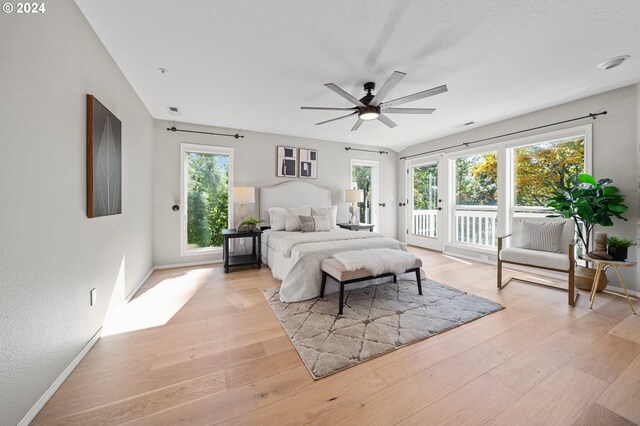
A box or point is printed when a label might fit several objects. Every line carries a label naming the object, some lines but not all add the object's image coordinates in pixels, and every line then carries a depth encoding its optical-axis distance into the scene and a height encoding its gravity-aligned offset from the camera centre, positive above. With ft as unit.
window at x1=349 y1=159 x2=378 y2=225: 19.60 +1.99
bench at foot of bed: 7.75 -2.18
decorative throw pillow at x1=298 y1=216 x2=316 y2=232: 13.02 -0.71
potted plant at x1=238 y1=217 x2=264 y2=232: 13.01 -0.72
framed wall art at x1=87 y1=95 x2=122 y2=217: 5.93 +1.43
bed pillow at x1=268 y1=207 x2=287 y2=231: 13.84 -0.52
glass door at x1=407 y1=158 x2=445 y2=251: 17.54 +0.63
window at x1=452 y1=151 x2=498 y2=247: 14.52 +0.87
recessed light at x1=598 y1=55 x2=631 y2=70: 7.59 +5.04
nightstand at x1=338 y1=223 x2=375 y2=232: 16.25 -1.05
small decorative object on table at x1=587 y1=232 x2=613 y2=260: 8.61 -1.33
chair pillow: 9.82 -1.02
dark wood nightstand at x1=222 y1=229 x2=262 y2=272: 12.45 -2.35
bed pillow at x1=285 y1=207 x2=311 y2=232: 13.51 -0.57
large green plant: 9.05 +0.39
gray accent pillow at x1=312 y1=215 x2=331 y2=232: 13.23 -0.67
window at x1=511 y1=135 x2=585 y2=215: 11.44 +2.31
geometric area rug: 5.79 -3.41
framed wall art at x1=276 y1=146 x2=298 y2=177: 15.81 +3.46
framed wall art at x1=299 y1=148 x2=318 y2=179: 16.63 +3.47
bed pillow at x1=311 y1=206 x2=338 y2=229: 14.45 -0.04
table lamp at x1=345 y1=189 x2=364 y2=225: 16.87 +1.12
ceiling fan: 7.59 +3.98
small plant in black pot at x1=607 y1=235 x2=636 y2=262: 8.48 -1.31
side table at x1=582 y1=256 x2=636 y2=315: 7.93 -1.80
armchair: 8.56 -1.67
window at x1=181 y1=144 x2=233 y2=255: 13.80 +0.93
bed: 8.80 -1.55
